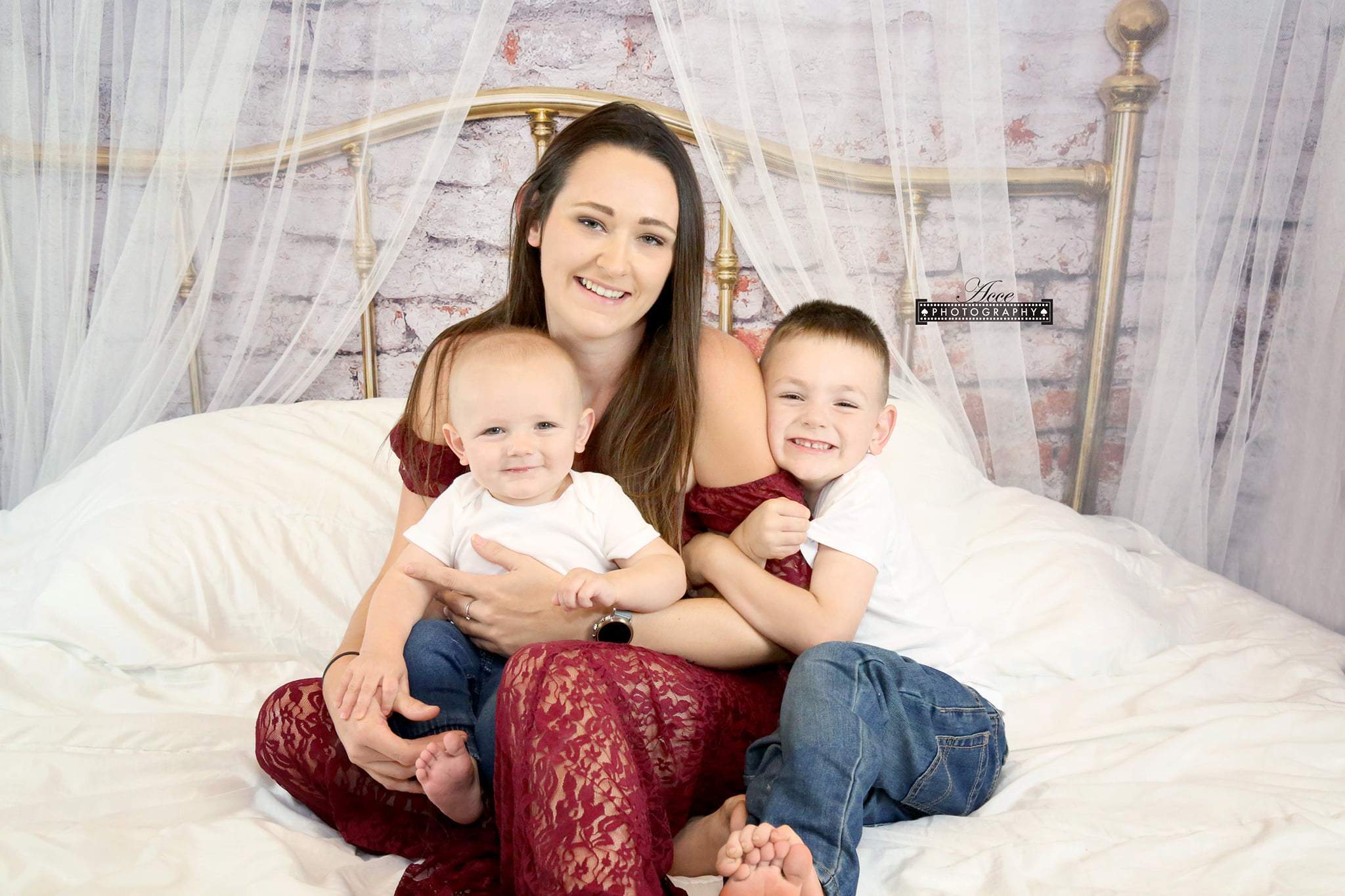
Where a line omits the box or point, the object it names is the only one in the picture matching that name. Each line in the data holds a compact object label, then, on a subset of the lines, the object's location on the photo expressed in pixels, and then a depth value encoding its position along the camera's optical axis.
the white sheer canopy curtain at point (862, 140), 2.13
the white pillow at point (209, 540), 1.71
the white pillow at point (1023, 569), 1.76
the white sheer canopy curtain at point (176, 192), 2.08
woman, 1.03
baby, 1.30
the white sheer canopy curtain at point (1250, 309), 1.98
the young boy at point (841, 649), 1.12
